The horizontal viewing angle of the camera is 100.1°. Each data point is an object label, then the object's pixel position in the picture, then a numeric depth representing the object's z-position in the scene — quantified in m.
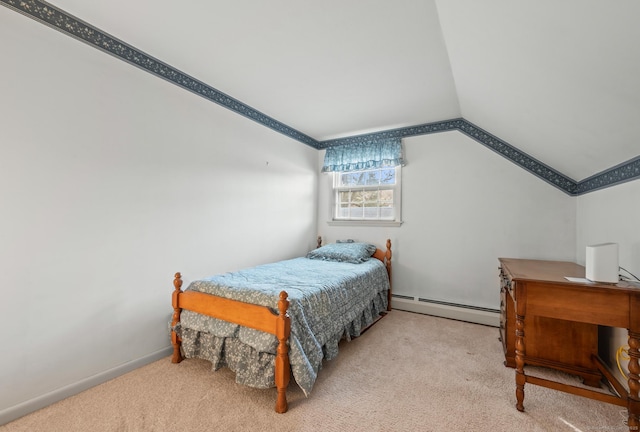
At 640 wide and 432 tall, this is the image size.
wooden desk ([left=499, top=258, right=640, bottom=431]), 1.43
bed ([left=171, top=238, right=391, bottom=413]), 1.68
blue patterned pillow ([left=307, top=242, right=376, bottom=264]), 3.32
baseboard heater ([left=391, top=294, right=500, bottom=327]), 3.06
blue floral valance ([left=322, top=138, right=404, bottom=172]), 3.63
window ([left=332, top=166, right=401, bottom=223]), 3.74
